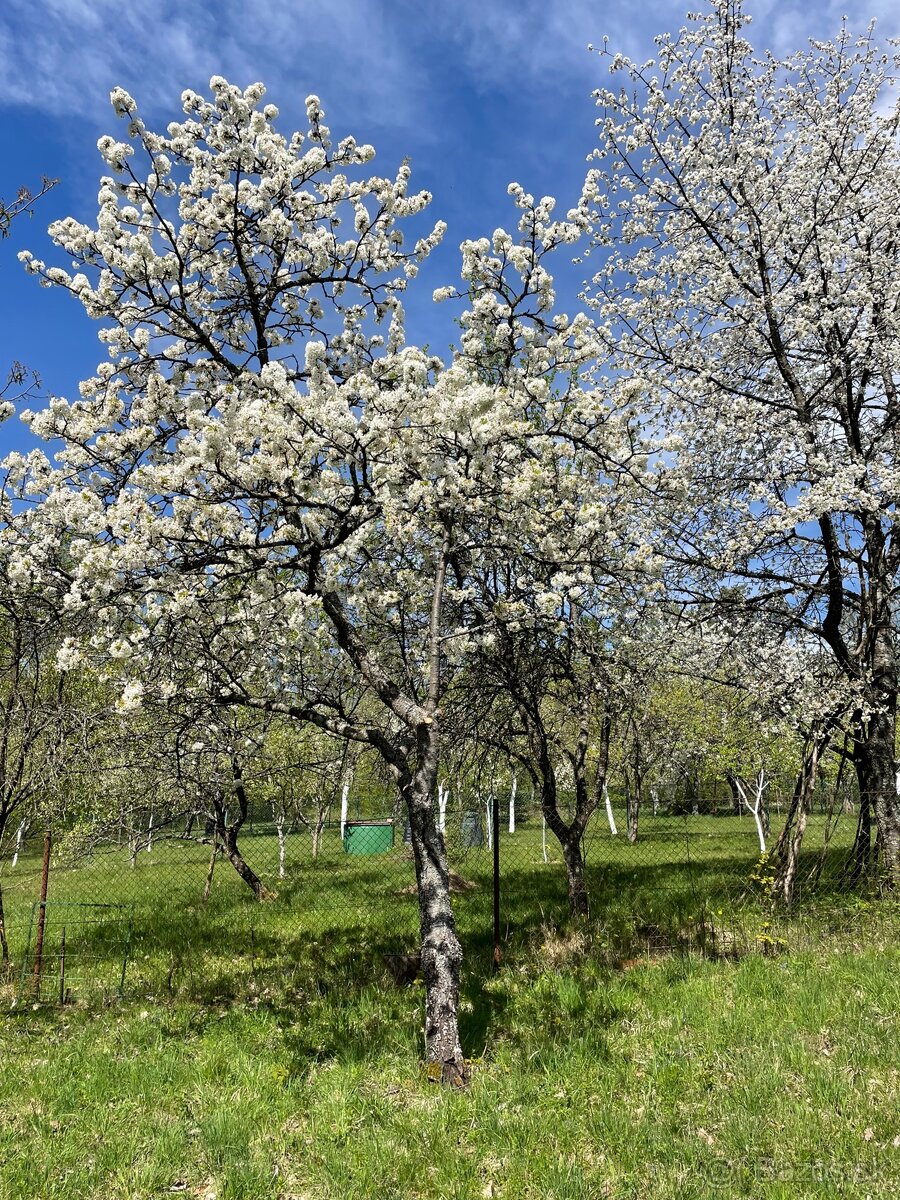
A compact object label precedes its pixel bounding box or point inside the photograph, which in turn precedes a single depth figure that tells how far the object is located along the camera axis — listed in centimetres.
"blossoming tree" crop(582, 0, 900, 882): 1002
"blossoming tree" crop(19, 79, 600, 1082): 536
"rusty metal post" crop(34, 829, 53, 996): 800
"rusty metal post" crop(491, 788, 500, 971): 770
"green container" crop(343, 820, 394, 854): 2464
